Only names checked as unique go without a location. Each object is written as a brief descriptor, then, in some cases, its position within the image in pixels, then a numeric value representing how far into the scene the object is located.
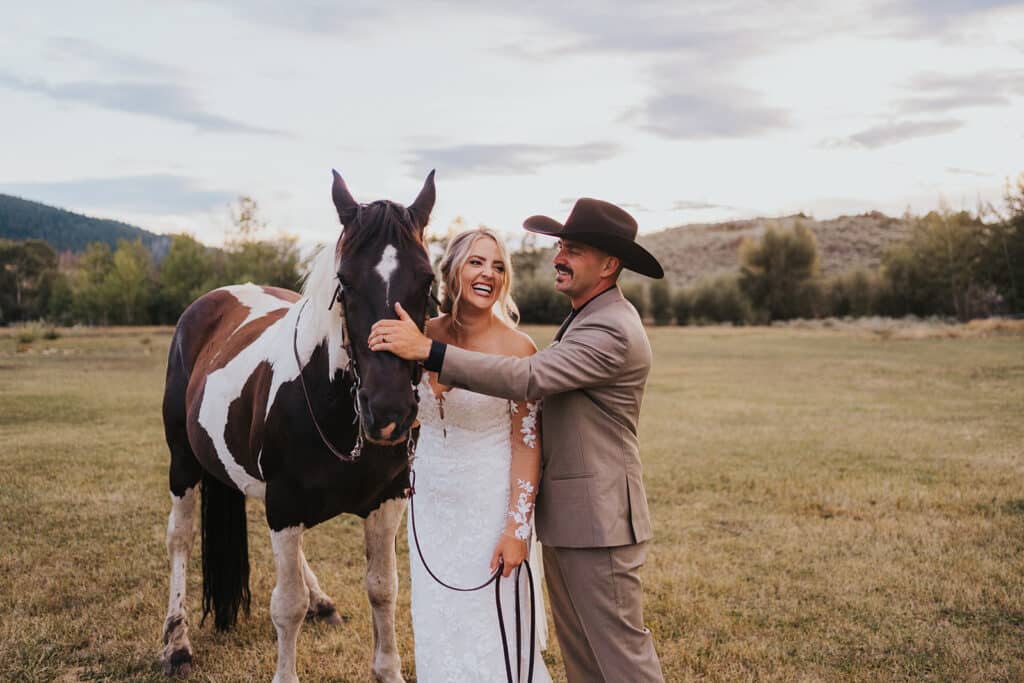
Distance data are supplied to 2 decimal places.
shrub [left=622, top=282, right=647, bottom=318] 53.78
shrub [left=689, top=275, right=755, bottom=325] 53.78
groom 2.42
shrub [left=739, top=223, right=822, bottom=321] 54.62
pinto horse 2.53
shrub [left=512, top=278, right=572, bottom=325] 50.12
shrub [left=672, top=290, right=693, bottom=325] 54.59
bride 2.56
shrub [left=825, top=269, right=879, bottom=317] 50.97
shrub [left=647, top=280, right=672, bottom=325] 54.22
